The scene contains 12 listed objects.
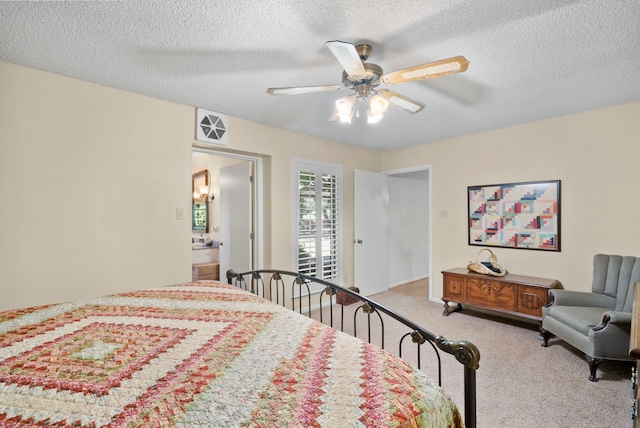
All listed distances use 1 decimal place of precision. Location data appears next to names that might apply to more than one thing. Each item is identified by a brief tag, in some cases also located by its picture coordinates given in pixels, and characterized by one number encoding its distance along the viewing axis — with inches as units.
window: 159.8
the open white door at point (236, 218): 159.0
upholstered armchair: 89.4
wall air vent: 124.6
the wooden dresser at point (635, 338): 44.2
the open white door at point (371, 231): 185.8
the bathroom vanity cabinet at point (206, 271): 186.5
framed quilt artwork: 137.5
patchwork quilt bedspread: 32.8
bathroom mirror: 225.1
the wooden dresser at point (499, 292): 127.9
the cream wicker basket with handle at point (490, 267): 143.3
